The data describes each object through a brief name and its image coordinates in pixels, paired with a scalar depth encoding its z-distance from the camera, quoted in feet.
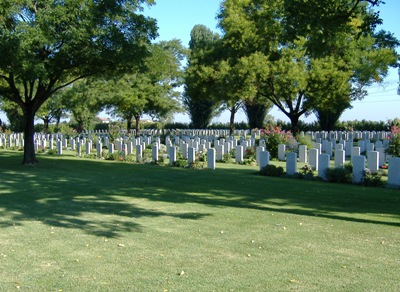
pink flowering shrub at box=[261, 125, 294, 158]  67.87
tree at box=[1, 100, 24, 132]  174.05
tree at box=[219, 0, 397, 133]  93.30
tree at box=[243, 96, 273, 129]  178.71
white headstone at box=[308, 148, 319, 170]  51.01
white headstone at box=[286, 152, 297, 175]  44.98
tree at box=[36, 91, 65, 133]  153.69
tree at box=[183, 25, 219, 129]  109.81
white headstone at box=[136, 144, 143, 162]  65.13
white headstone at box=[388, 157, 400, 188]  37.58
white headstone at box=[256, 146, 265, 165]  58.98
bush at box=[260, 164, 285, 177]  45.98
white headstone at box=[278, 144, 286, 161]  63.21
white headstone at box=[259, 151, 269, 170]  48.26
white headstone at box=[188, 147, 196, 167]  55.62
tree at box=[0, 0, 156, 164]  46.80
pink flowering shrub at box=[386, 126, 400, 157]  55.39
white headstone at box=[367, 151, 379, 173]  43.65
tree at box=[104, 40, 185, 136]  120.88
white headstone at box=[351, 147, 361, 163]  55.21
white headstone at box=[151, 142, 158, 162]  61.31
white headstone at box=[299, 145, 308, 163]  60.29
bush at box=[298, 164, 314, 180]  43.78
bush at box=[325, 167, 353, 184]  40.93
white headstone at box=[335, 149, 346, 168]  48.04
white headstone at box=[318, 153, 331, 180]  43.29
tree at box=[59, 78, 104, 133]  128.47
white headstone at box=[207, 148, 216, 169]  52.75
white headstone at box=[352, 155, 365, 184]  40.06
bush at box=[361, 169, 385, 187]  38.88
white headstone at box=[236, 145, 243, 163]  61.98
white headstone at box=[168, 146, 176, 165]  58.90
